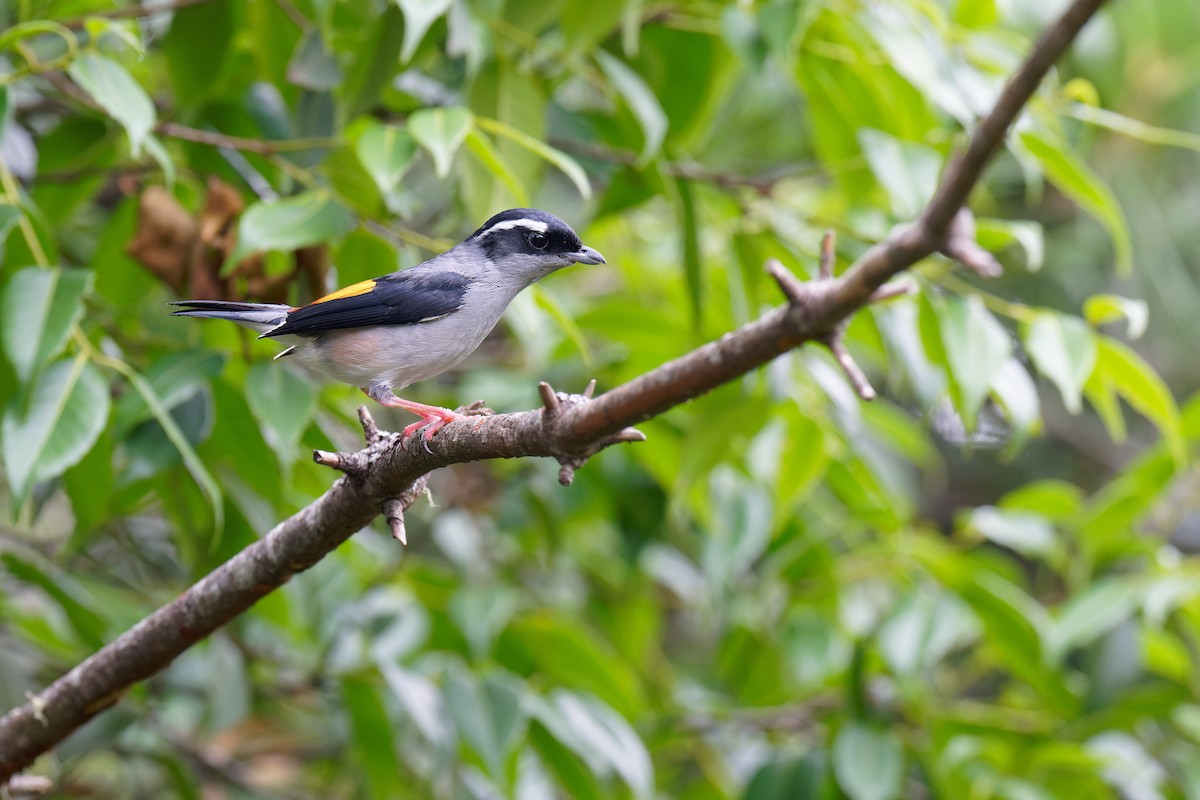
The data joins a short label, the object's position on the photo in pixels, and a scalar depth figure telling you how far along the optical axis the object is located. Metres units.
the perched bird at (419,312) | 5.30
